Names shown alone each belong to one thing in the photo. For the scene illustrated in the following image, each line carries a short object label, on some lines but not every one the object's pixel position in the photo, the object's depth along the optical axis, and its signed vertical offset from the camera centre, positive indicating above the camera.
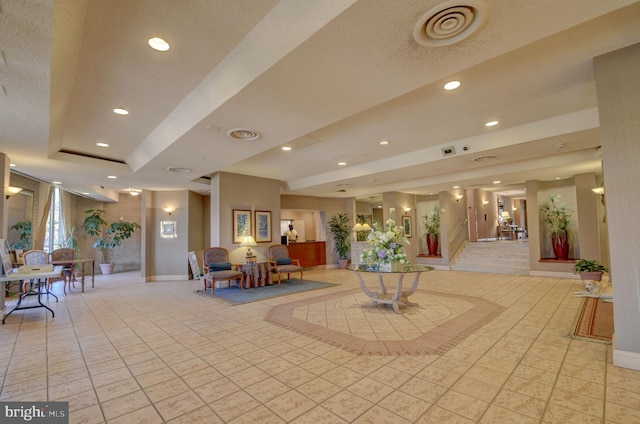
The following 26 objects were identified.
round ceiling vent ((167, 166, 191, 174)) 6.21 +1.41
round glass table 4.83 -1.04
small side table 7.15 -1.07
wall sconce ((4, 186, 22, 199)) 5.34 +0.88
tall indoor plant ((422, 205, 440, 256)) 11.53 -0.20
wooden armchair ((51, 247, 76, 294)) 7.46 -0.60
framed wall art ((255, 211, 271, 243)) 8.15 +0.13
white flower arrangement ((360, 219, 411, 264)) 4.98 -0.34
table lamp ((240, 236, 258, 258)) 7.34 -0.27
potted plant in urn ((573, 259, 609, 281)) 6.13 -1.03
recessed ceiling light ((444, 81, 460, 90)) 3.39 +1.67
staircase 9.15 -1.14
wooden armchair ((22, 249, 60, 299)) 6.34 -0.46
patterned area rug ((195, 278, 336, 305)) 5.98 -1.39
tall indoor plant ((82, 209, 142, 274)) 10.37 +0.12
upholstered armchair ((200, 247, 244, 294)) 6.58 -0.85
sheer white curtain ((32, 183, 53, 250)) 7.95 +0.52
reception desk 10.73 -0.88
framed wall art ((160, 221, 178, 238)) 9.30 +0.13
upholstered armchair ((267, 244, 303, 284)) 7.65 -0.87
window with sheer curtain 9.13 +0.33
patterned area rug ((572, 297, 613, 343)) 3.57 -1.40
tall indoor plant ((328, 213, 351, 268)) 11.71 -0.42
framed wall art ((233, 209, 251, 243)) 7.63 +0.19
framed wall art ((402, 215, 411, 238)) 11.23 +0.11
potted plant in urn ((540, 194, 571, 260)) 8.60 +0.02
